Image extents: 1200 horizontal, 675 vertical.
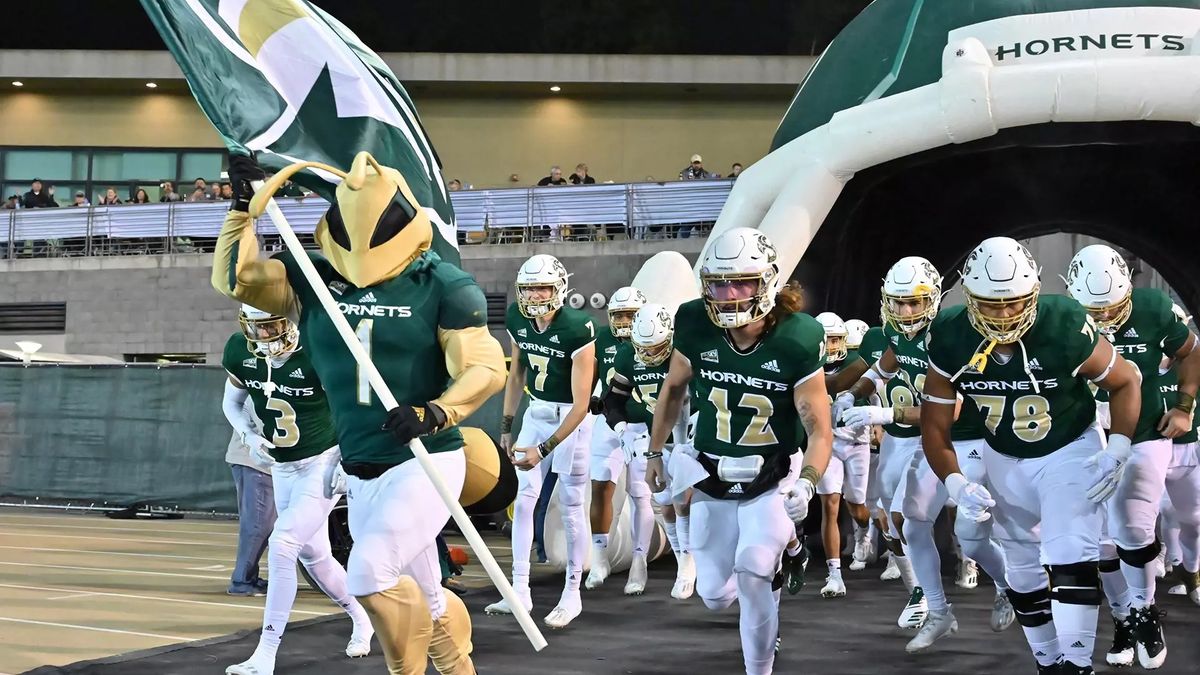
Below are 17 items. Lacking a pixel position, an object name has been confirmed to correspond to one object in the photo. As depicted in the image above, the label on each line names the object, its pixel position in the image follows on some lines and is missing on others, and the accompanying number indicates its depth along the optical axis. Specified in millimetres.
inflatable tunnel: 11969
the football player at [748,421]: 5586
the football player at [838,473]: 10234
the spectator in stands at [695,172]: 20923
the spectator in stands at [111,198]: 23352
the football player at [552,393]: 8688
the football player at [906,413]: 7677
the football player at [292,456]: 6637
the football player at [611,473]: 10211
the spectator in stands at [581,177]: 21562
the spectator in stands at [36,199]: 23156
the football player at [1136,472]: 7129
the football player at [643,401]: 9328
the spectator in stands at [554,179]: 21734
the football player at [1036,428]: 5551
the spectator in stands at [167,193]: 22931
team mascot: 4980
